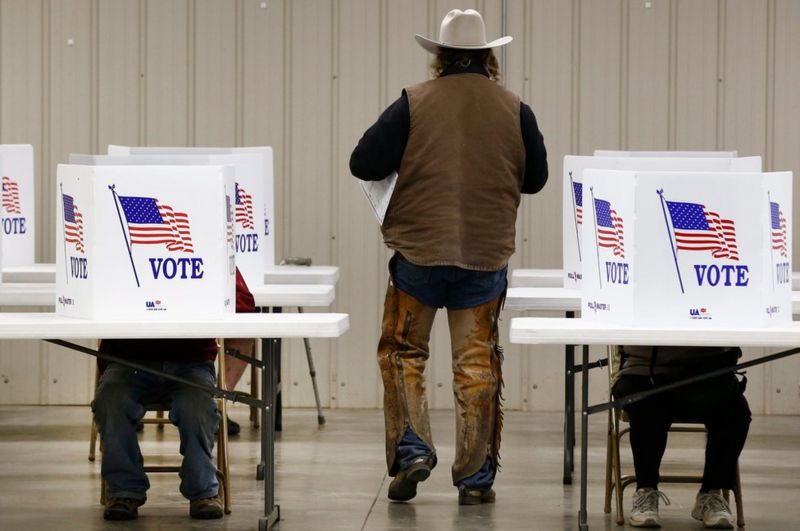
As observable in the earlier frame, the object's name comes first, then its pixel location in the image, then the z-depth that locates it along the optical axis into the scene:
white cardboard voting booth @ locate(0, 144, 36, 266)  12.79
